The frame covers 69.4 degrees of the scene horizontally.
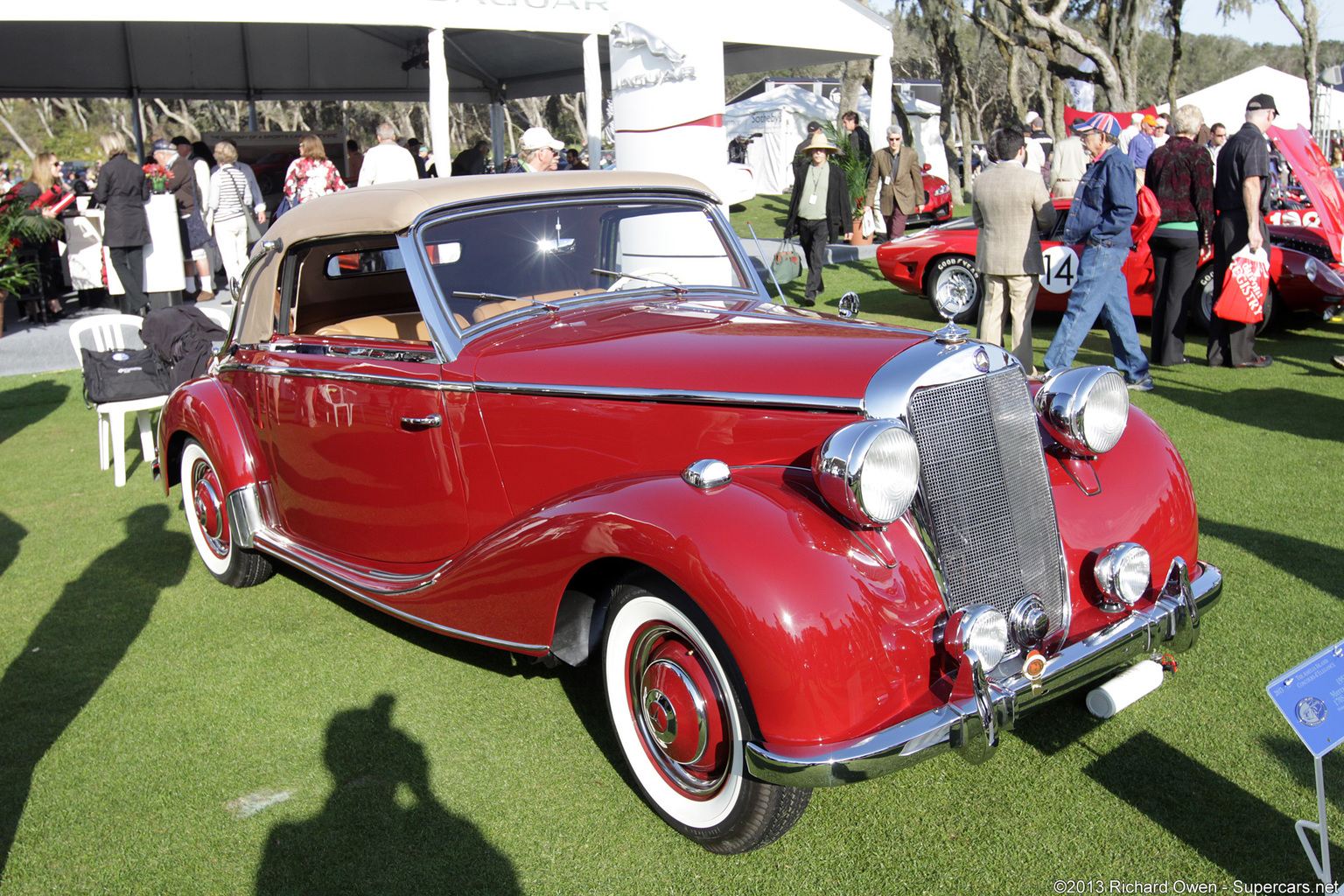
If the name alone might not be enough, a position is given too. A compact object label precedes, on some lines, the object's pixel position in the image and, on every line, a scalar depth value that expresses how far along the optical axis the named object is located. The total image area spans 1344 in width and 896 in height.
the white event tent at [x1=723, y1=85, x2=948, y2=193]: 29.27
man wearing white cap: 6.80
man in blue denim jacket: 6.49
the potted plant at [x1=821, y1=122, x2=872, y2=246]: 16.28
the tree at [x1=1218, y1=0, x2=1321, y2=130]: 23.33
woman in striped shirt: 10.51
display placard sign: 2.05
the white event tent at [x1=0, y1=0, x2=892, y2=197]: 8.31
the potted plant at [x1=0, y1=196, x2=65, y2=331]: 10.07
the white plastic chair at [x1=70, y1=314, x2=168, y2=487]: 6.03
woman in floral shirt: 9.96
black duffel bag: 5.90
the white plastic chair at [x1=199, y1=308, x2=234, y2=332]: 6.63
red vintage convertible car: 2.26
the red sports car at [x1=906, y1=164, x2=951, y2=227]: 18.36
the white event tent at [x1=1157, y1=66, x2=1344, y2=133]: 26.00
